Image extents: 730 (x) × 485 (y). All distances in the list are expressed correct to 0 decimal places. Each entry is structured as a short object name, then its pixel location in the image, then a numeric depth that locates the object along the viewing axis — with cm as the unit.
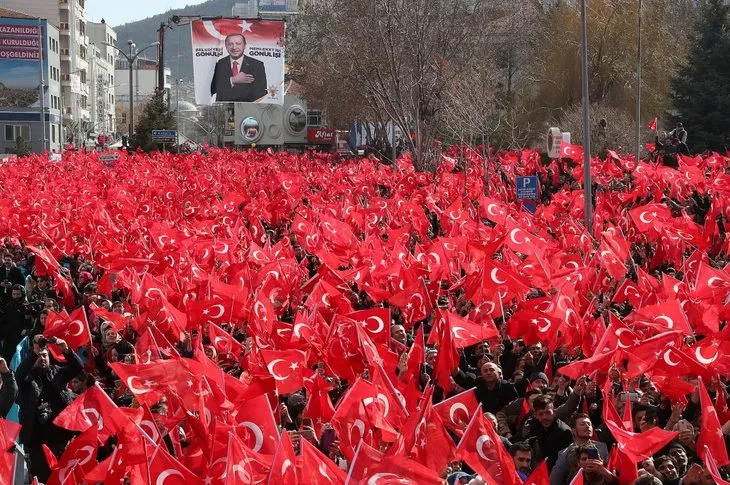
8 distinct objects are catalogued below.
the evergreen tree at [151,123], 5916
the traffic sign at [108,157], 4325
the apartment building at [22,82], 7925
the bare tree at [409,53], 3809
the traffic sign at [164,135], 5019
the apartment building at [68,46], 9994
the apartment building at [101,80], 12058
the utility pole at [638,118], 2726
